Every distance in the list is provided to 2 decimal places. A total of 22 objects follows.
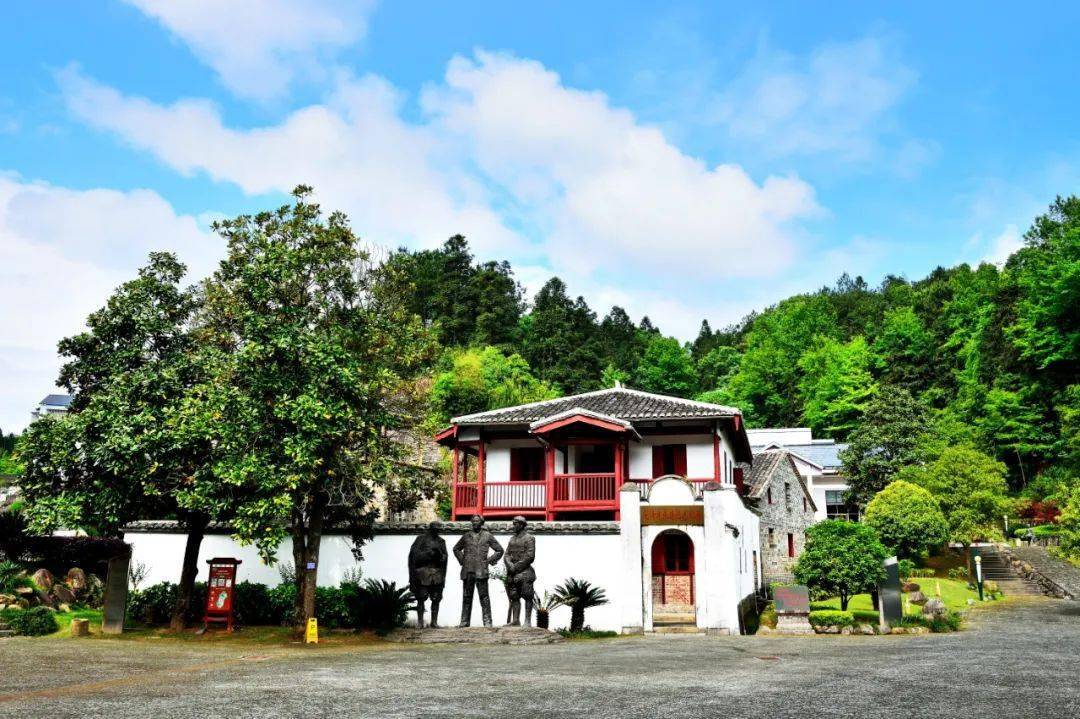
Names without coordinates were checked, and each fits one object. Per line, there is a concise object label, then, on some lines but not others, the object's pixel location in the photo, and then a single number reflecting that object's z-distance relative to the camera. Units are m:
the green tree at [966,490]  35.31
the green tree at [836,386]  62.03
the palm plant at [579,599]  17.38
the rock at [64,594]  19.69
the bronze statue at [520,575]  16.16
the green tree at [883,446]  43.00
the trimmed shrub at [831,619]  18.12
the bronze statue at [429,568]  16.47
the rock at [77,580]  20.78
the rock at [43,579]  19.77
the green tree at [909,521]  32.75
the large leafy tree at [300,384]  14.96
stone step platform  15.30
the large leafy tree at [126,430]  15.63
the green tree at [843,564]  19.33
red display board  17.11
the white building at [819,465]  46.31
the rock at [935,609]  21.12
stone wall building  29.75
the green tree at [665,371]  70.00
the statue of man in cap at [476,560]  16.28
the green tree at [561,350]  63.12
